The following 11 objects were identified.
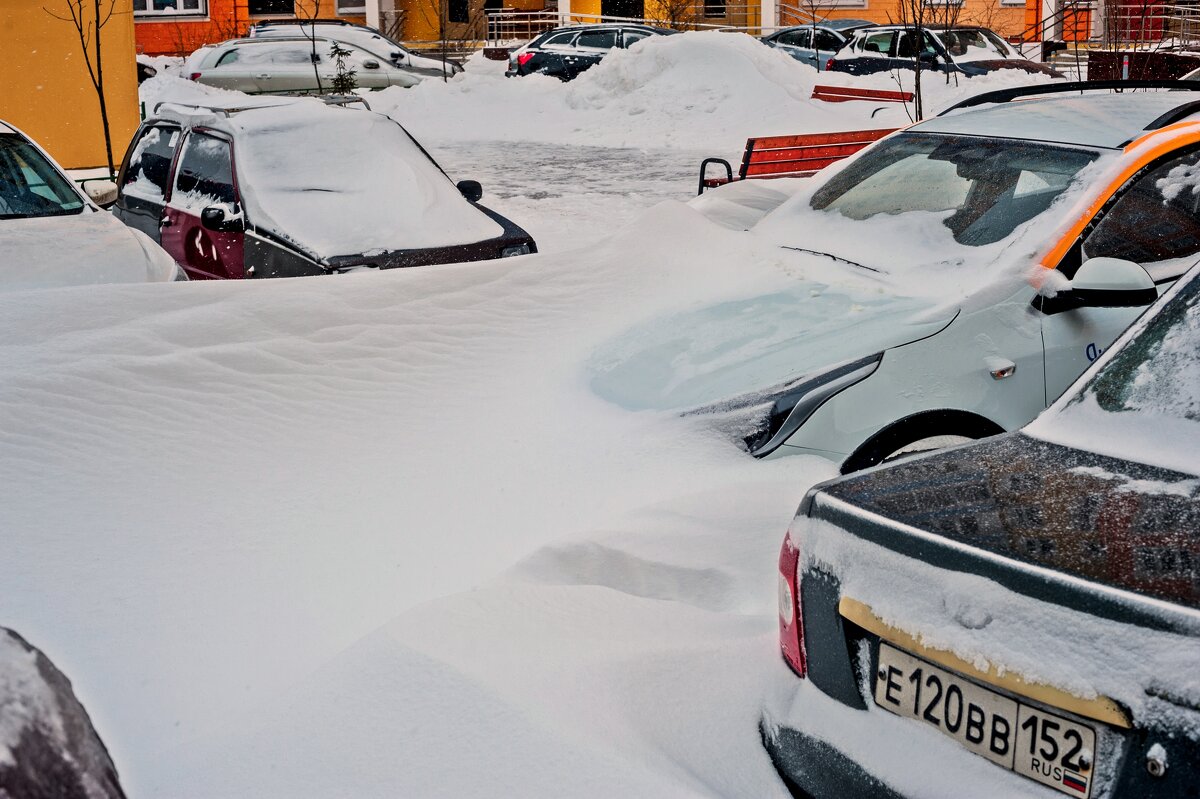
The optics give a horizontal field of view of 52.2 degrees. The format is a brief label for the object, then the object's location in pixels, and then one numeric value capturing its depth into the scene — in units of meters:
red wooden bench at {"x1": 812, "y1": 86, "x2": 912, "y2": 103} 18.30
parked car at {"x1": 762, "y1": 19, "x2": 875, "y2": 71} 26.80
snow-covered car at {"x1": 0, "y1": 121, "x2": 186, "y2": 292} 6.43
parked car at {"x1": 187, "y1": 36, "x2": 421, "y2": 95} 23.12
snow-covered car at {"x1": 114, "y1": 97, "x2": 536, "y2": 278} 7.52
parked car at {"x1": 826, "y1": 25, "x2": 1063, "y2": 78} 22.33
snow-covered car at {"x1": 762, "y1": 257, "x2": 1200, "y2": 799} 1.87
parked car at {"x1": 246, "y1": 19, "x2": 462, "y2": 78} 25.33
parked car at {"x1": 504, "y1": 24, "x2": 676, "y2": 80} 26.05
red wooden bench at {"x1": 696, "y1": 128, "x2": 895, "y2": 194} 9.92
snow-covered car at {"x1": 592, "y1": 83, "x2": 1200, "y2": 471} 4.01
